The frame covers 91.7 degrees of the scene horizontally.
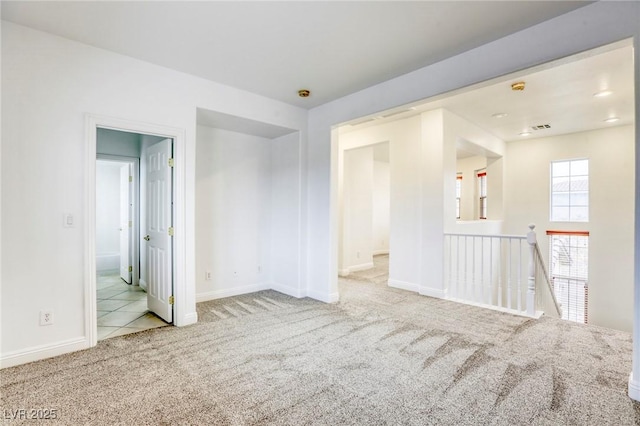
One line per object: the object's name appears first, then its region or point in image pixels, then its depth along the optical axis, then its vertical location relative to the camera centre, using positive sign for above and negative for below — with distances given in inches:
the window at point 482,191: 314.8 +21.0
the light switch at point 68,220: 106.9 -3.6
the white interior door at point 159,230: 136.2 -9.0
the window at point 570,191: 248.8 +17.0
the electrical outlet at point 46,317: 102.4 -35.6
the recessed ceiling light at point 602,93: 159.0 +61.7
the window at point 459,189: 336.8 +24.1
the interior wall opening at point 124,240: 144.6 -21.9
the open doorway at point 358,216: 245.9 -4.4
